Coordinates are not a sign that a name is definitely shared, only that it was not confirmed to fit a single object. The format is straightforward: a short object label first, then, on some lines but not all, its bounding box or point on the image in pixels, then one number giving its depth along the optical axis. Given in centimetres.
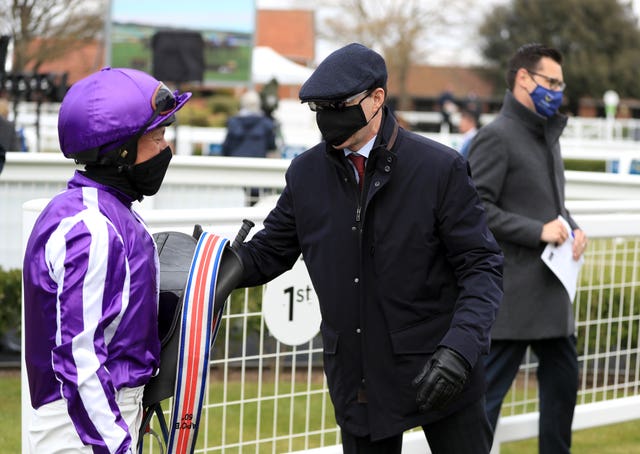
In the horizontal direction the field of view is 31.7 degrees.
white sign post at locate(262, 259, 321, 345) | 421
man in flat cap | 329
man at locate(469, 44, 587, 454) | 480
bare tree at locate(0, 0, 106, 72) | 2136
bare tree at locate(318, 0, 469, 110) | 6381
